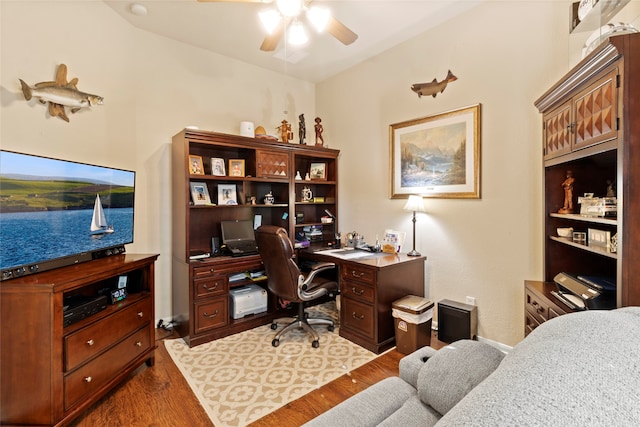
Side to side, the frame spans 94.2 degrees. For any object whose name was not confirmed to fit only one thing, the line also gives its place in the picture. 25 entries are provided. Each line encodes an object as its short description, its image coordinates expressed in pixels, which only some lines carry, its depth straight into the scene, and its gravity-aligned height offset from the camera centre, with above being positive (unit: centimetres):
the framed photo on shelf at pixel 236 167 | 324 +51
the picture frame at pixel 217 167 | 317 +51
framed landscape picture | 273 +59
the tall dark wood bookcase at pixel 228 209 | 283 +6
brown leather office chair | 262 -55
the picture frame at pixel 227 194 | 326 +22
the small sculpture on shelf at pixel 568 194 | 204 +13
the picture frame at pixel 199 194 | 303 +21
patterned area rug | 196 -123
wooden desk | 265 -73
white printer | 307 -91
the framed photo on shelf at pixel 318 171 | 394 +57
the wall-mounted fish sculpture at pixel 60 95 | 215 +92
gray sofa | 49 -32
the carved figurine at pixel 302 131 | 379 +106
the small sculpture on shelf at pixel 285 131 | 367 +103
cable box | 176 -58
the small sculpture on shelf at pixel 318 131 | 394 +110
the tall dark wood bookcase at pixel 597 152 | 127 +34
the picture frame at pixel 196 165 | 297 +50
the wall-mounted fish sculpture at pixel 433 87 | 288 +129
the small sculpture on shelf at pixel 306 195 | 388 +25
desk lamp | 302 +9
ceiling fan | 196 +136
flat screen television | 163 +1
